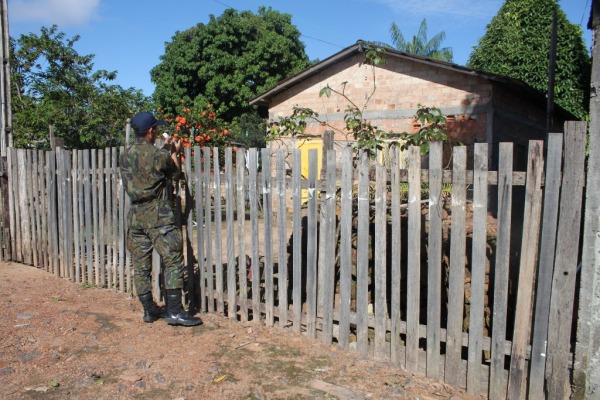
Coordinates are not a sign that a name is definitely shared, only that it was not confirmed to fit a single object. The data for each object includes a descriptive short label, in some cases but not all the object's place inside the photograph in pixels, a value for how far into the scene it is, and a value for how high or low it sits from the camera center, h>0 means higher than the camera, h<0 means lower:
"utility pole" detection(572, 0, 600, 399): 2.82 -0.61
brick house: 10.91 +1.88
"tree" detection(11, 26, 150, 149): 11.97 +1.89
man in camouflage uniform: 4.39 -0.35
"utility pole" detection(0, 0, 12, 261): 7.11 +0.68
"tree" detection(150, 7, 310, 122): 22.84 +5.17
